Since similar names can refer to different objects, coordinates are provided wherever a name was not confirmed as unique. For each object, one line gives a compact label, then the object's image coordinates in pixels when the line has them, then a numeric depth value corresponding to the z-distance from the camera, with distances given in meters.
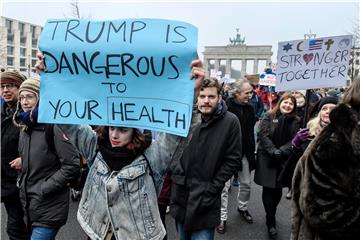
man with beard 2.72
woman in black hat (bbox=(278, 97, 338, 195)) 3.27
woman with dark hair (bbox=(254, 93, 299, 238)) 3.86
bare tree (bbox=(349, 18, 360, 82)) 17.58
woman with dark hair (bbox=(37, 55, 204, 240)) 1.91
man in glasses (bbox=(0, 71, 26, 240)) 3.07
